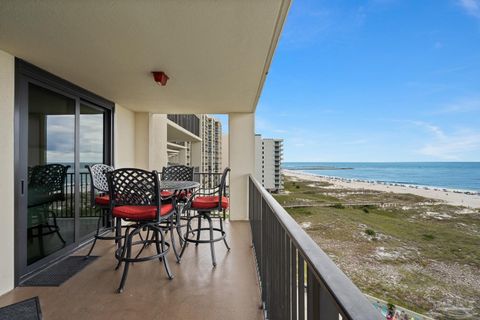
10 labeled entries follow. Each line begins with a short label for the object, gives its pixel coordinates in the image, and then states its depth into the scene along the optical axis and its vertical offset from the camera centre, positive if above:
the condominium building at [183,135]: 10.21 +1.38
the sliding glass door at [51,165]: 2.43 -0.02
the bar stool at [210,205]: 2.92 -0.51
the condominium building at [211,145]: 20.42 +1.74
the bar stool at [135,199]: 2.29 -0.34
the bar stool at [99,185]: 2.90 -0.27
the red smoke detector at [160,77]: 2.72 +0.95
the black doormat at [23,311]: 1.39 -0.86
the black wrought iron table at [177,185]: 2.64 -0.26
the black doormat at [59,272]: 2.40 -1.15
